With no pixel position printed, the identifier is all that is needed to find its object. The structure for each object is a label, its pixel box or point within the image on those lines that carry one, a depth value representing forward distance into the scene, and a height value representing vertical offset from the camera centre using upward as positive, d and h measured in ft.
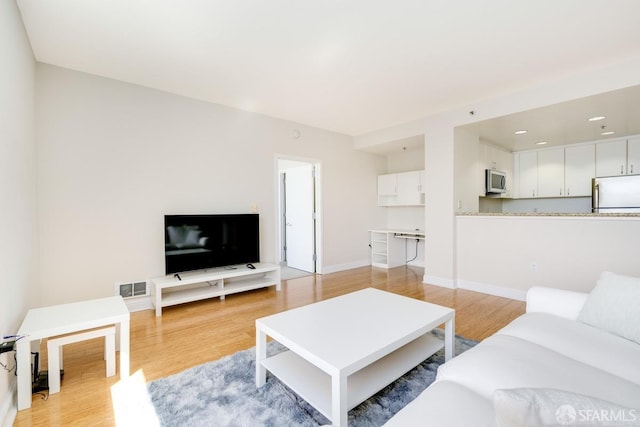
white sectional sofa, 1.89 -2.20
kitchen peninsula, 9.90 -1.67
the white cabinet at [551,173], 16.78 +2.05
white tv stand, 10.47 -3.09
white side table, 5.43 -2.30
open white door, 16.98 -0.43
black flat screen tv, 11.00 -1.21
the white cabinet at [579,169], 15.84 +2.15
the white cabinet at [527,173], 17.67 +2.16
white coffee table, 4.67 -2.36
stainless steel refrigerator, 14.19 +0.69
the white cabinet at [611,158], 14.88 +2.59
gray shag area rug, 5.04 -3.60
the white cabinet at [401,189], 17.26 +1.27
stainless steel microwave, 15.26 +1.47
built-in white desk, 17.74 -2.34
